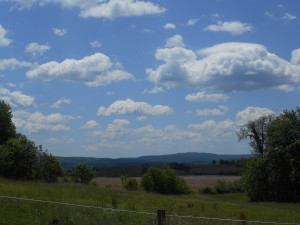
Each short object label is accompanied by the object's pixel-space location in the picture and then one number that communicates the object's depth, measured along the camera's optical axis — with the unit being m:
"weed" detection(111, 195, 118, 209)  22.53
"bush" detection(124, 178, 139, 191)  74.89
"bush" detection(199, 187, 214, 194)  92.75
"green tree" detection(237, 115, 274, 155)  74.62
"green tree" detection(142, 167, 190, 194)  71.38
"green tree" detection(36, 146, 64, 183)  53.41
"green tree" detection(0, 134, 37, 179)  48.66
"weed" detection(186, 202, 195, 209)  28.70
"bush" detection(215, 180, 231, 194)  93.81
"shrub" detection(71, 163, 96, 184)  100.12
